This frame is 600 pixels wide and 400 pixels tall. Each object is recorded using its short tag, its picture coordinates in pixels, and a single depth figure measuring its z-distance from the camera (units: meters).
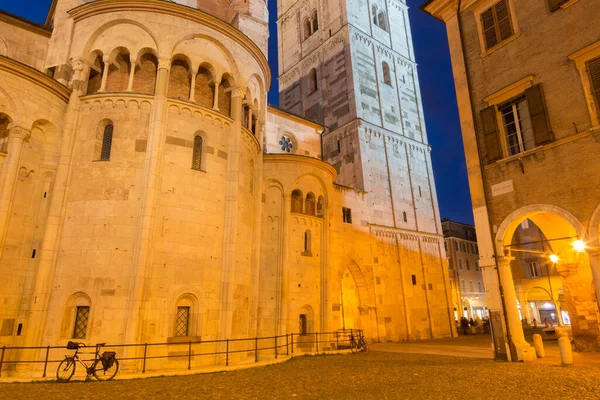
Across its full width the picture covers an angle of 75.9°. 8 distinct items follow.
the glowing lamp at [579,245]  11.16
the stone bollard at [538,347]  13.23
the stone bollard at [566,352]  11.42
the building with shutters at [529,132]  11.57
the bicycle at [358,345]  19.11
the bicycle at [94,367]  10.72
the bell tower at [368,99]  30.38
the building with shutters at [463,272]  47.31
